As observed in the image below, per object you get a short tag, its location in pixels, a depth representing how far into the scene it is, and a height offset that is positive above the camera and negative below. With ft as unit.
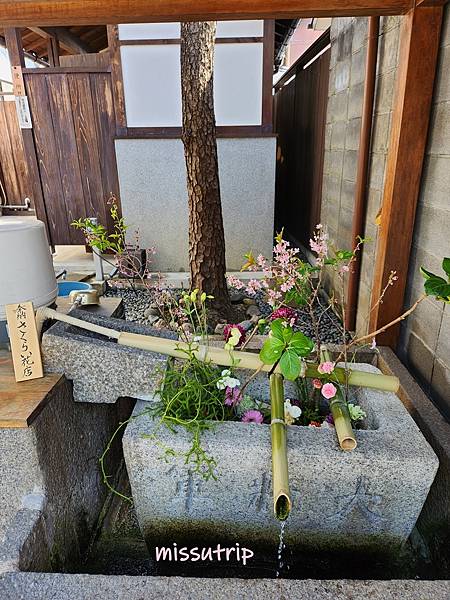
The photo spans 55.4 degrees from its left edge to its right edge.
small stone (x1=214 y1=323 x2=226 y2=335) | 11.52 -4.70
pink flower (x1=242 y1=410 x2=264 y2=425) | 5.83 -3.49
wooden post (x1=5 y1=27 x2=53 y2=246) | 16.30 +0.56
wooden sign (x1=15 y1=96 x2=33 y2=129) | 17.39 +1.48
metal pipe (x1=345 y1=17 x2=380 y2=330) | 9.36 -0.52
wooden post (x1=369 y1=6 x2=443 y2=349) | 6.59 -0.18
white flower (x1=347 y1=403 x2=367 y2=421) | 5.88 -3.50
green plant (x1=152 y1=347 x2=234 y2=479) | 4.99 -3.12
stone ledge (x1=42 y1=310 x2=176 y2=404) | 5.46 -2.65
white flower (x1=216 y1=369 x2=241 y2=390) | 5.65 -2.93
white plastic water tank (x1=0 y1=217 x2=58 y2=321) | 5.27 -1.35
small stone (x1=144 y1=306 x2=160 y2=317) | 13.81 -5.05
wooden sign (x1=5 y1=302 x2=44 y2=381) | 5.22 -2.21
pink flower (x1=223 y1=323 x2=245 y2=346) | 6.17 -2.62
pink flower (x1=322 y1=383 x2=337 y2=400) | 5.23 -2.84
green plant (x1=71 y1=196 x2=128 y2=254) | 9.30 -1.97
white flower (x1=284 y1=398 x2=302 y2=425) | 5.77 -3.42
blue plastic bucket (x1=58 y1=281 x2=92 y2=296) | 10.48 -3.20
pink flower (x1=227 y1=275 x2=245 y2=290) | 7.30 -2.20
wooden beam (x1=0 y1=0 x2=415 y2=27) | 6.10 +1.87
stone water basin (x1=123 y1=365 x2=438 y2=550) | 4.87 -3.79
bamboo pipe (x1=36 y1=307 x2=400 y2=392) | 5.72 -2.65
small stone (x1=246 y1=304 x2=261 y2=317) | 13.76 -5.08
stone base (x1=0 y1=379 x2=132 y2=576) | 4.67 -3.84
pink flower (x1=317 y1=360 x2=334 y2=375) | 5.25 -2.59
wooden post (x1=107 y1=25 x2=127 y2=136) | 15.72 +2.46
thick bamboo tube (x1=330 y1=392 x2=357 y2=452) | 4.83 -3.12
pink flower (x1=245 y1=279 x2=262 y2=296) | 6.54 -2.04
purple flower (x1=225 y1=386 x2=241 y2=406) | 5.98 -3.32
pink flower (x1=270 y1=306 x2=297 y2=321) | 6.16 -2.33
